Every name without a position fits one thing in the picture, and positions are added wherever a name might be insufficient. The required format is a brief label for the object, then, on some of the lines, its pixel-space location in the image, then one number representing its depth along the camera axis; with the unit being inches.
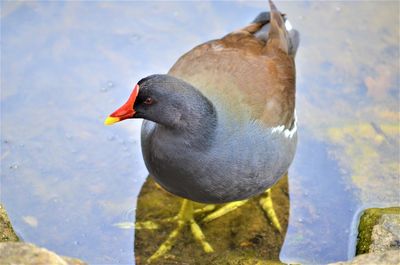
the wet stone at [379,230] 305.1
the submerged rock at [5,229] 288.1
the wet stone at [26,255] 223.1
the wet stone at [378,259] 249.3
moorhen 287.0
